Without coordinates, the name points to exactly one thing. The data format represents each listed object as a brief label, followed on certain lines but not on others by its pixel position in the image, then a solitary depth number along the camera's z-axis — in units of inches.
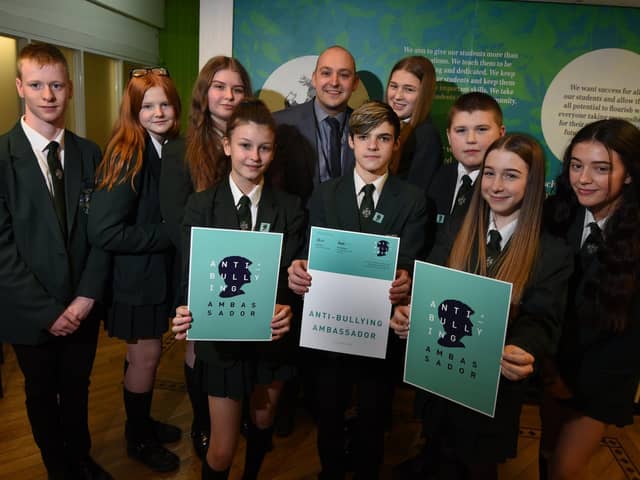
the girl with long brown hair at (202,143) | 78.5
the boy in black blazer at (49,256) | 69.0
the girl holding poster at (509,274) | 54.6
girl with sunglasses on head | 76.2
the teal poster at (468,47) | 127.7
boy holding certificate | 69.1
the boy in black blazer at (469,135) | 79.4
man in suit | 91.9
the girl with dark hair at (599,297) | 60.6
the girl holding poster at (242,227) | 66.1
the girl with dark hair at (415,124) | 92.9
